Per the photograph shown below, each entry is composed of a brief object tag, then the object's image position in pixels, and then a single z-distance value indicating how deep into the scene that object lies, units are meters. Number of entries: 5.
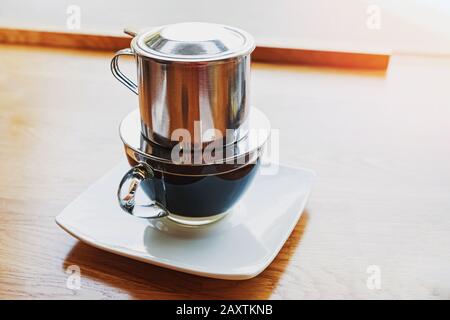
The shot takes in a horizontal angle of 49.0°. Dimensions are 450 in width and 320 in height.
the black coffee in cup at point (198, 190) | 0.50
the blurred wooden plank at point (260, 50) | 0.99
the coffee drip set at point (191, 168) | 0.46
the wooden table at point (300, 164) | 0.51
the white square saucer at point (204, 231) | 0.51
